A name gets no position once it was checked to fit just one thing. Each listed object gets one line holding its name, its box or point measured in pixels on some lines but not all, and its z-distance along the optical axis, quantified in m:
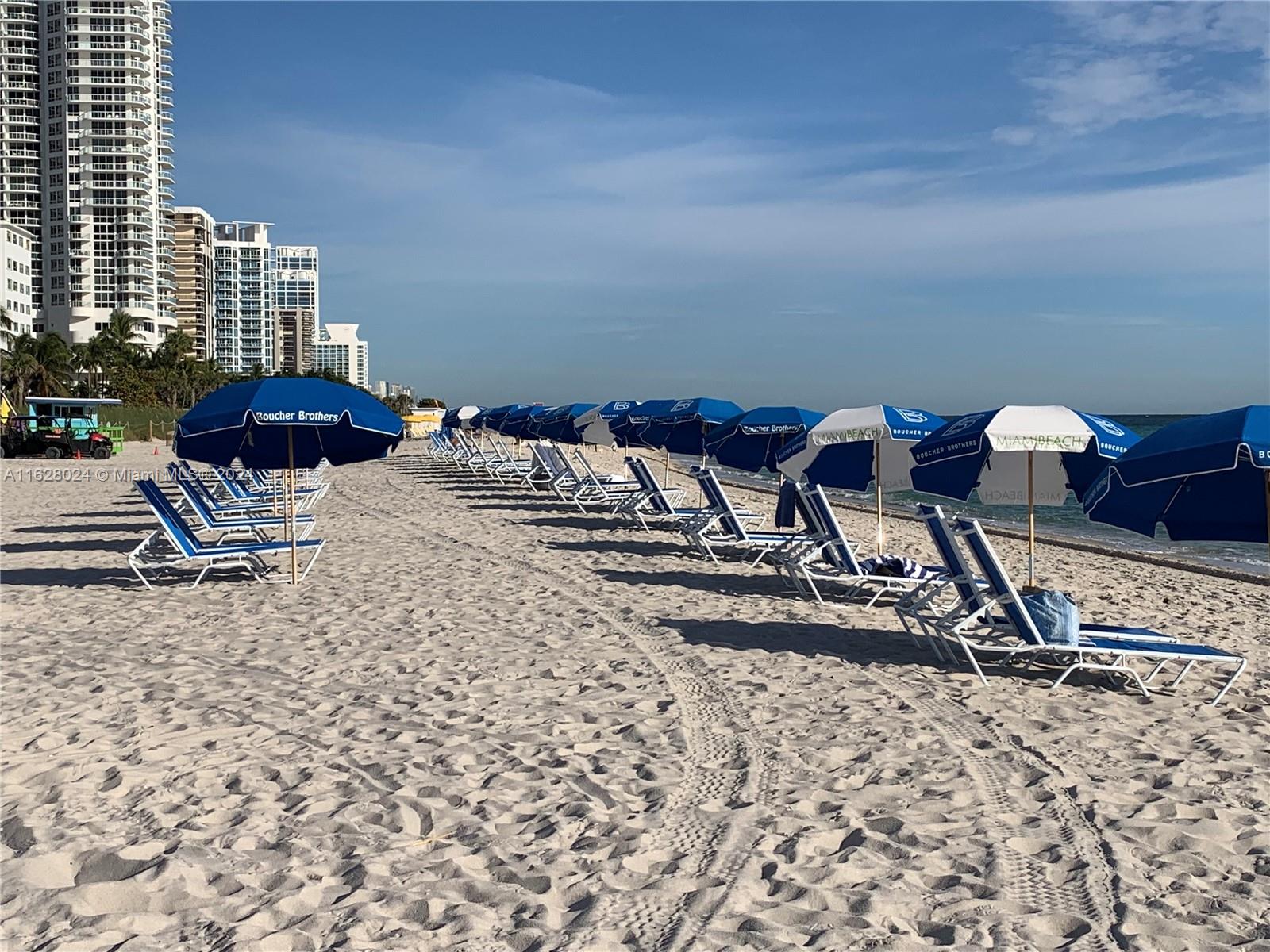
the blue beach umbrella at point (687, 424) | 15.08
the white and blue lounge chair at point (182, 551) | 9.06
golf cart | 33.78
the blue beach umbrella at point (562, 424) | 21.81
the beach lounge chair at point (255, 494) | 15.48
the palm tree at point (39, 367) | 62.94
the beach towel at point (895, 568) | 8.61
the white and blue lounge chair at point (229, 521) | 11.15
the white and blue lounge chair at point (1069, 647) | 5.66
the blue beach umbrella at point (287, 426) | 8.62
